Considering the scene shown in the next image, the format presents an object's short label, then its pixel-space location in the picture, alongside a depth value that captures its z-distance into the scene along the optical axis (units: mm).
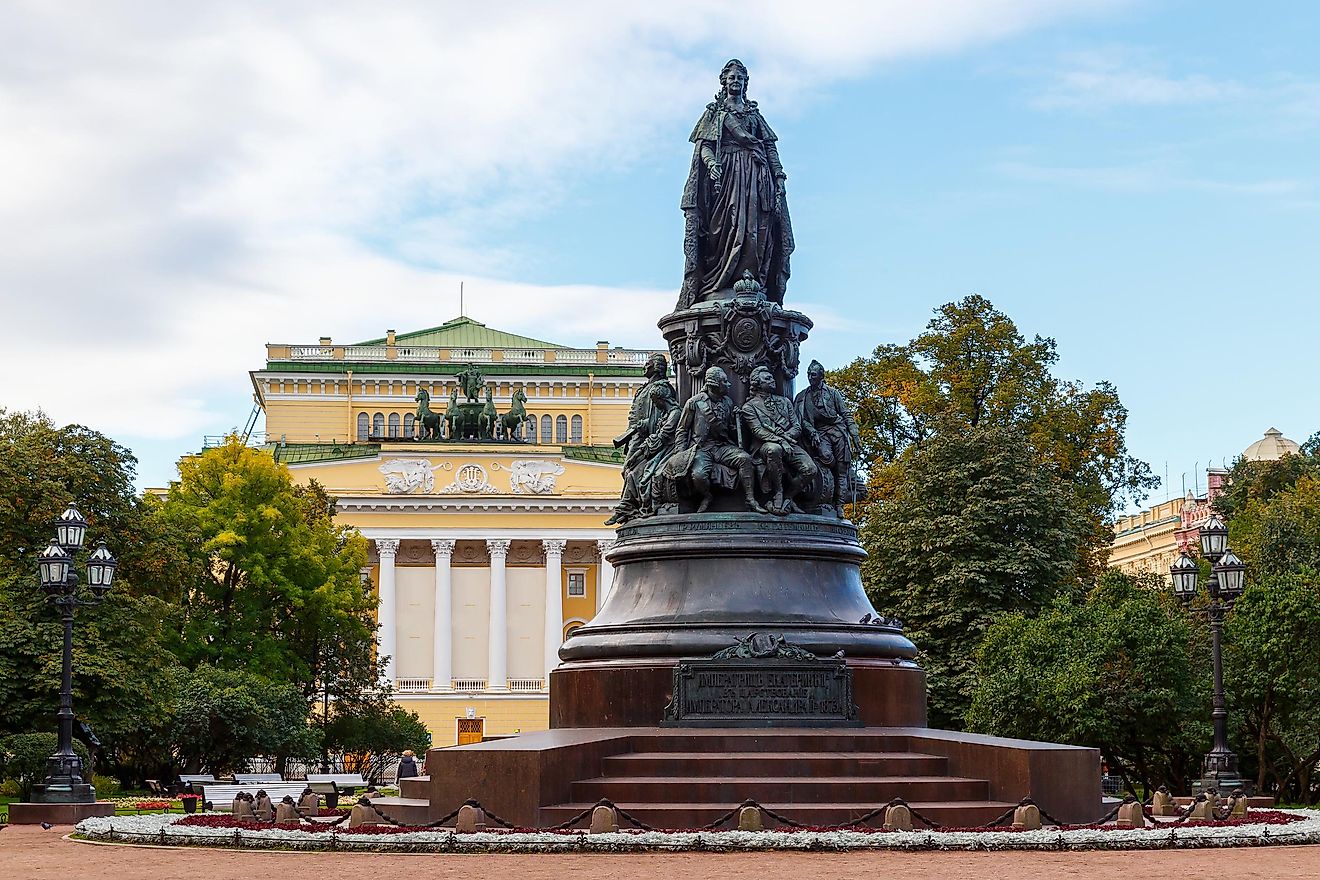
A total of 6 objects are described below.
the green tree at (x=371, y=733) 61438
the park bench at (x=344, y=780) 42481
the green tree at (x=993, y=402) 51375
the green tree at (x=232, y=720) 46031
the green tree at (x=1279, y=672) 34281
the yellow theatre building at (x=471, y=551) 93375
